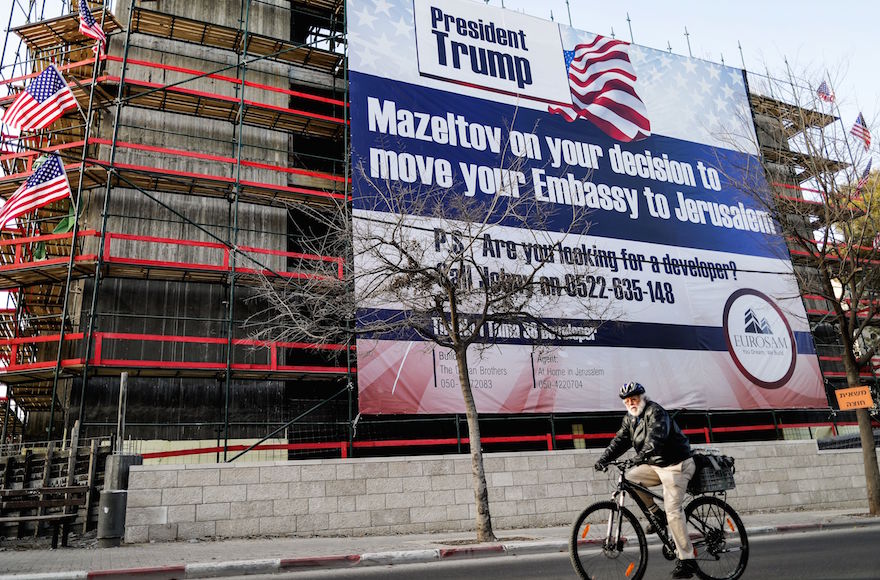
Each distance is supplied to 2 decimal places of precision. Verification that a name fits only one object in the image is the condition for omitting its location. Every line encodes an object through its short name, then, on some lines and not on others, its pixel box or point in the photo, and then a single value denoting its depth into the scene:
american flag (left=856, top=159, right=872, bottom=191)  15.48
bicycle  5.22
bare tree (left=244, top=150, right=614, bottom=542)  11.46
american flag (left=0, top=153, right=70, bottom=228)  13.50
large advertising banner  15.37
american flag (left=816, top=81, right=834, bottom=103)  16.70
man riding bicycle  5.34
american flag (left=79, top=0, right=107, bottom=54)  15.02
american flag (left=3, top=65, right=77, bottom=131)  14.22
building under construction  14.68
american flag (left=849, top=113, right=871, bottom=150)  17.61
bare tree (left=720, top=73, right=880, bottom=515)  14.40
